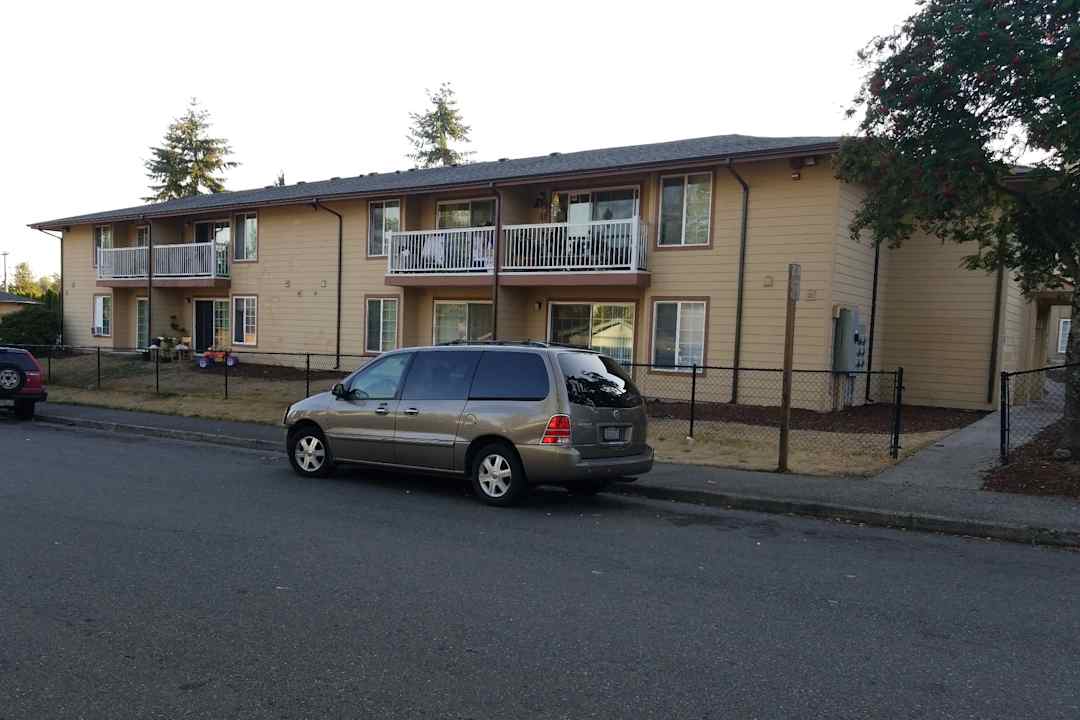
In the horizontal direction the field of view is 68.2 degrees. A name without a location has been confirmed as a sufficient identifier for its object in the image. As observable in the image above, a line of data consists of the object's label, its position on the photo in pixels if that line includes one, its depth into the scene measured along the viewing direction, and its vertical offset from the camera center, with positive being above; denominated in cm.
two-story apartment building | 1659 +147
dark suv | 1583 -147
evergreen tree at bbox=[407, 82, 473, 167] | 5175 +1251
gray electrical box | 1653 -8
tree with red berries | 842 +246
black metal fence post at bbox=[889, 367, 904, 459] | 1059 -104
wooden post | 975 -30
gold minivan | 801 -99
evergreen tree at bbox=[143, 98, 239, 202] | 5506 +1059
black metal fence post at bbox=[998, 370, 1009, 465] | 978 -100
